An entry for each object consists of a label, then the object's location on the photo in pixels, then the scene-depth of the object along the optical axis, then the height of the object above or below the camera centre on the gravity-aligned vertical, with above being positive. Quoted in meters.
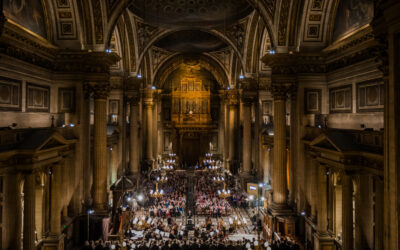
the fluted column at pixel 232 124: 32.62 +0.60
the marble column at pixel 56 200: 12.43 -3.01
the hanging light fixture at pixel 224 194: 17.92 -3.85
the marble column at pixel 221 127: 39.84 +0.26
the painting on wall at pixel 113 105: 22.50 +1.85
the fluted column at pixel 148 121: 32.78 +0.95
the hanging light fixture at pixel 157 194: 17.95 -3.87
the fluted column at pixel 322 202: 12.66 -3.13
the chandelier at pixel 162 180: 21.67 -3.68
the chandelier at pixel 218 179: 21.24 -3.57
